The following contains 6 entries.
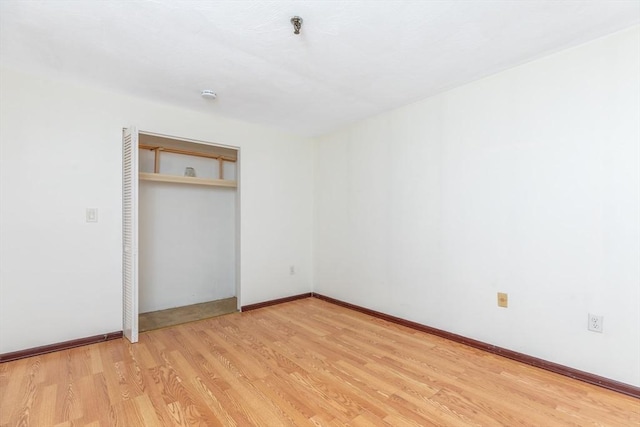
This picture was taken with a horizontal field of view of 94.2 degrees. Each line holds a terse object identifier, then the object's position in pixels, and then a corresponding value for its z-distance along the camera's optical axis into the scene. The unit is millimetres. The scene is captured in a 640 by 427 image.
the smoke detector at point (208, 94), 2719
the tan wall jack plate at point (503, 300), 2377
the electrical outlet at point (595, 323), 1958
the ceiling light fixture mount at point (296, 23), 1723
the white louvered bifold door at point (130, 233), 2658
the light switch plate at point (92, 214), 2680
